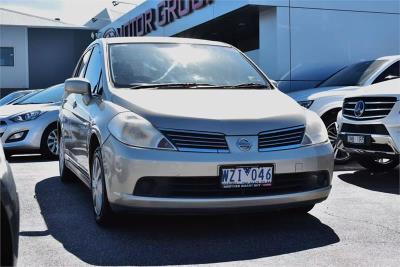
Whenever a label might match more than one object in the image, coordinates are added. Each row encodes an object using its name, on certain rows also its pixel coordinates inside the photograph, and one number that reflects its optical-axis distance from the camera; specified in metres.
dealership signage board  15.68
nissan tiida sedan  4.13
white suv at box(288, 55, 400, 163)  8.35
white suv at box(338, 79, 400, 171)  6.36
